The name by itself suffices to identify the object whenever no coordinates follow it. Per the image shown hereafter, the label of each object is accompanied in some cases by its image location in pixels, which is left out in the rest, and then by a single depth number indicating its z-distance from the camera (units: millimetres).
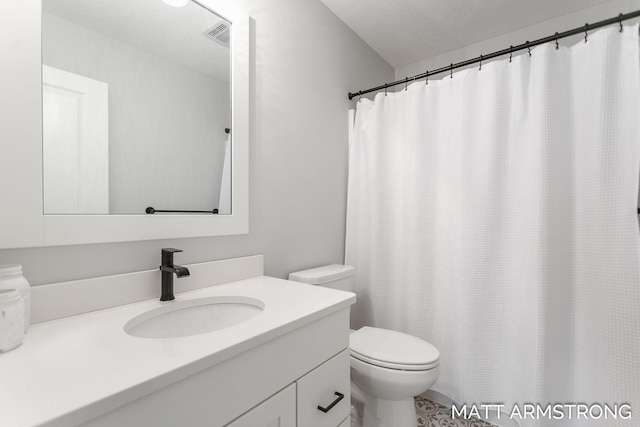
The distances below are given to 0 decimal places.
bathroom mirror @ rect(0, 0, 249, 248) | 754
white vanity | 472
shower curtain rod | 1168
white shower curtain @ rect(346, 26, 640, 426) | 1213
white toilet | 1219
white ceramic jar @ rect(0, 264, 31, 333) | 660
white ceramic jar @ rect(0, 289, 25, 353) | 601
